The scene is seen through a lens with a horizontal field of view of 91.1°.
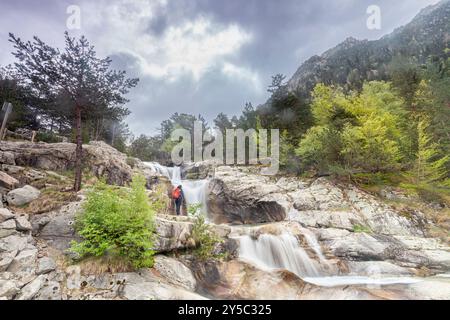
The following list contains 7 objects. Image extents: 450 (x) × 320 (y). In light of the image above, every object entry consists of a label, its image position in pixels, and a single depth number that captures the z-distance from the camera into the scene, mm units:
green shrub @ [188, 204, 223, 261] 8844
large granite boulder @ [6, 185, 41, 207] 8863
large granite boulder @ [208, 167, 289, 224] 16938
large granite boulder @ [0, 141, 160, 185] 13844
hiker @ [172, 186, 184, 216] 15581
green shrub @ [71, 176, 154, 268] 6523
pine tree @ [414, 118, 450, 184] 15693
